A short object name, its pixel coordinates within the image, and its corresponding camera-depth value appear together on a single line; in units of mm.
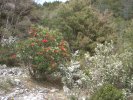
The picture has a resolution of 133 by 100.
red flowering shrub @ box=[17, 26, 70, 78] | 6958
